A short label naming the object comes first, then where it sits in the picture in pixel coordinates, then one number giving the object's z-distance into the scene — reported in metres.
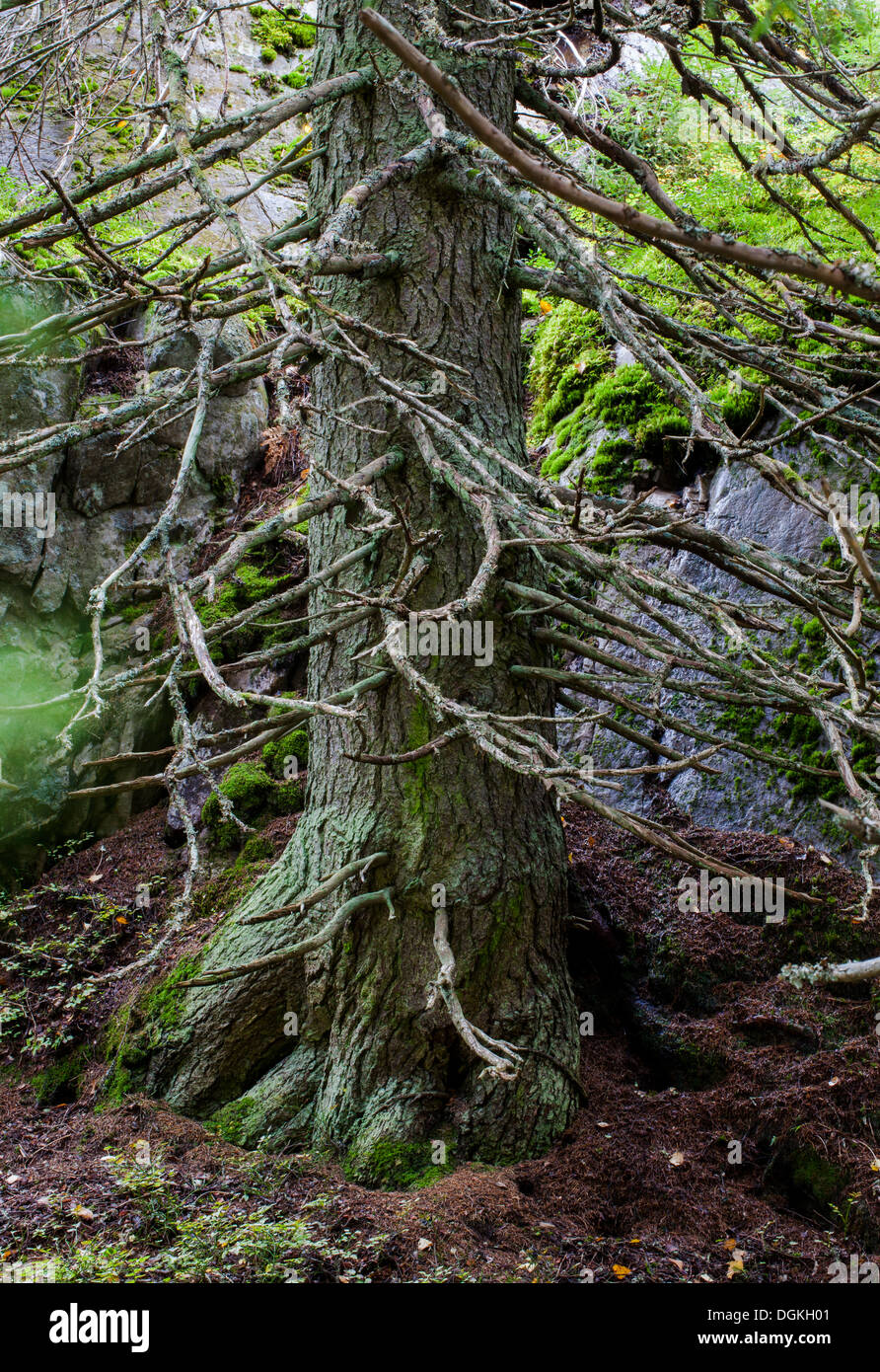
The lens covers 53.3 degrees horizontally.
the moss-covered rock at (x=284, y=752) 5.48
